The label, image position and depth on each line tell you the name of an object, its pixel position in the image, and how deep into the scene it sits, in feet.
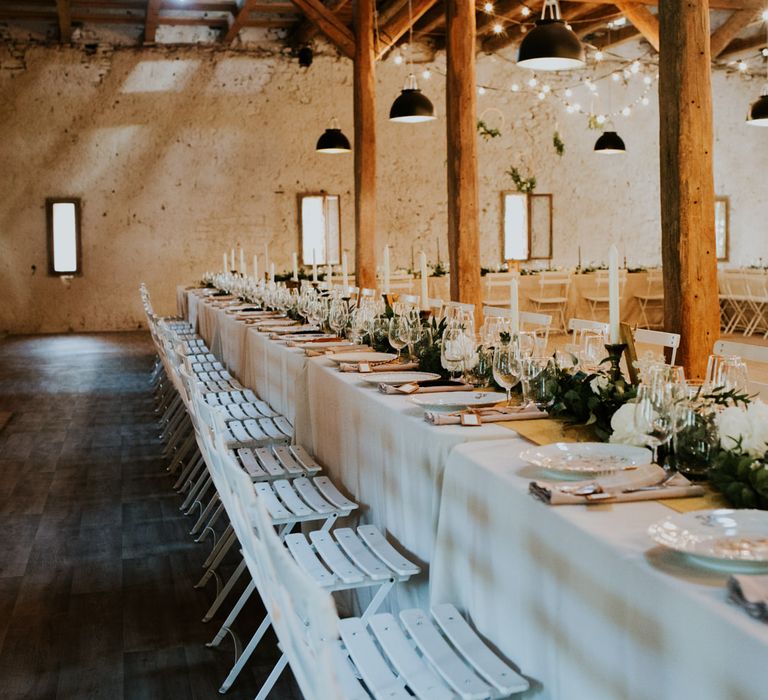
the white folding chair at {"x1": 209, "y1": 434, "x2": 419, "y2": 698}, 7.07
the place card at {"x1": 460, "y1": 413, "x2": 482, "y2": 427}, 8.68
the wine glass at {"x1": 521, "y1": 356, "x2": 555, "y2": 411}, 8.75
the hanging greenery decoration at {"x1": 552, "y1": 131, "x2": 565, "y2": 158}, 53.62
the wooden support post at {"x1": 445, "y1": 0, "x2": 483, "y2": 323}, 25.17
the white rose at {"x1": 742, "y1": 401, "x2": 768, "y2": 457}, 6.05
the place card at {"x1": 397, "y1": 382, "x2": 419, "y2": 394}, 10.57
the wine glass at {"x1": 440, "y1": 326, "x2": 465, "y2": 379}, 11.02
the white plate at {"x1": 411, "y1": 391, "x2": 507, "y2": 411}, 9.53
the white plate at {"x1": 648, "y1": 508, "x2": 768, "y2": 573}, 4.96
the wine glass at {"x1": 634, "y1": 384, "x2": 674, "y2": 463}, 6.57
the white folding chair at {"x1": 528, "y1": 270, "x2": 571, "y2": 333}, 39.81
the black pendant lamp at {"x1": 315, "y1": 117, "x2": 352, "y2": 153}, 34.96
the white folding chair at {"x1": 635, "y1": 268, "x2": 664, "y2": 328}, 40.42
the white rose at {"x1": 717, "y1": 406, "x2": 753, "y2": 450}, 6.10
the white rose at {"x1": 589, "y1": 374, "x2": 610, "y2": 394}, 8.20
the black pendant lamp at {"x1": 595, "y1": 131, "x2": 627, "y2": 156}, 40.88
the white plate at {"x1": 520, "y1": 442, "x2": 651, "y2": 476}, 6.77
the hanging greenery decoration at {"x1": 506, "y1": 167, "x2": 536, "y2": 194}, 53.25
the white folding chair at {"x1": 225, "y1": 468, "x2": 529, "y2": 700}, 4.39
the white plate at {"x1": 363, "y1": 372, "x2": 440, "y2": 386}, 11.16
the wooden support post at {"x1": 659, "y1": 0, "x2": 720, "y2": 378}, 14.66
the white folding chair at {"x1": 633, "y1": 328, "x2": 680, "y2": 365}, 12.61
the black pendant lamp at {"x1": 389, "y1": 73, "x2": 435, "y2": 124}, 26.53
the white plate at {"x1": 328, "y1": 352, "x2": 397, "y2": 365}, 13.07
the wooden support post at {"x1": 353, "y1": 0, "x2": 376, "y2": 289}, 34.76
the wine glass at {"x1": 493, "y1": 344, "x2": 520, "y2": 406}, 9.15
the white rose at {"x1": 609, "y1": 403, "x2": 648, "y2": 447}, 7.23
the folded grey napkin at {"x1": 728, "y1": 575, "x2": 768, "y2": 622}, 4.39
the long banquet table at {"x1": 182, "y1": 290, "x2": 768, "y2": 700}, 4.71
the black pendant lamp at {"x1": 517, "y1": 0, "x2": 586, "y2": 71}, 17.16
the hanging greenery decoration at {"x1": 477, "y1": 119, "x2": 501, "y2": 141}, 52.32
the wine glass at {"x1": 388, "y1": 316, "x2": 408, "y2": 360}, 12.85
